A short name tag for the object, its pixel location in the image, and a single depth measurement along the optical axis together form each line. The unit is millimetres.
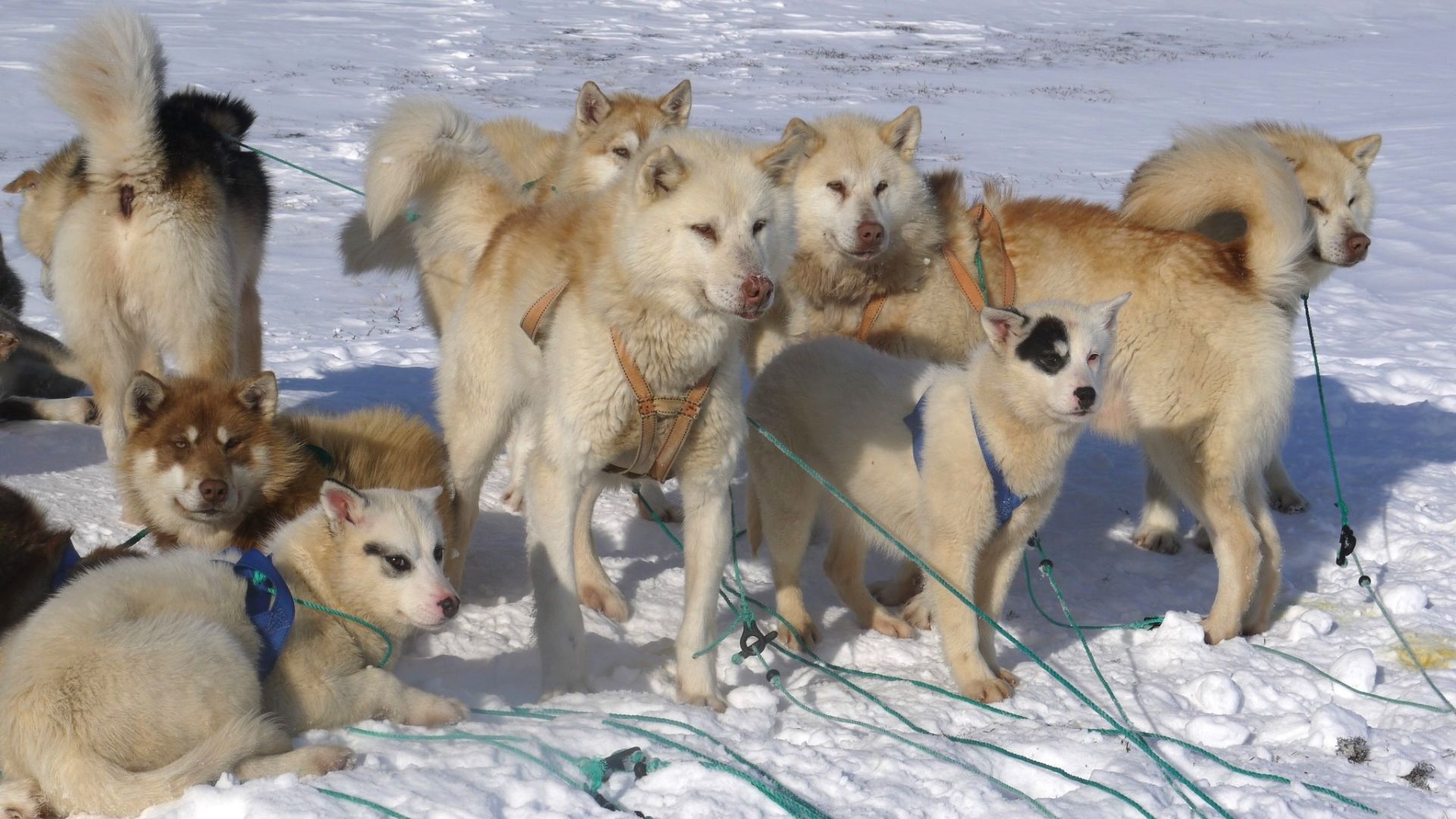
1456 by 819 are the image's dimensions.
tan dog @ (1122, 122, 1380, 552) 10539
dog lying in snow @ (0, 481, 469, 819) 6078
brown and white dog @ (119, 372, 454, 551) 8539
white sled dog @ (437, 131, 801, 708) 7988
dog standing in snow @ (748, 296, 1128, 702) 8430
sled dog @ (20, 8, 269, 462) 10383
